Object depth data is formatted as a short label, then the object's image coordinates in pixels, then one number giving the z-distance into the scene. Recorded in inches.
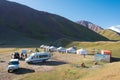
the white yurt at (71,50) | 1239.0
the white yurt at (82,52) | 1125.3
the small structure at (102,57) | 920.0
